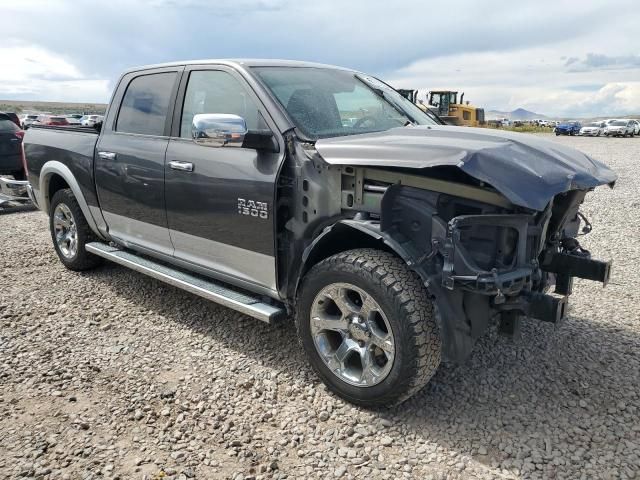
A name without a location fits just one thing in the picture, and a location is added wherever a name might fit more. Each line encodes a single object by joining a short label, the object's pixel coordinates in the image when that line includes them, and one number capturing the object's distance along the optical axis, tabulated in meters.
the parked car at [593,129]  41.78
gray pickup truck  2.75
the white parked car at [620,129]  40.06
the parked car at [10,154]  9.73
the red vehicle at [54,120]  20.55
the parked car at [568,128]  44.34
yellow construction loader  25.70
